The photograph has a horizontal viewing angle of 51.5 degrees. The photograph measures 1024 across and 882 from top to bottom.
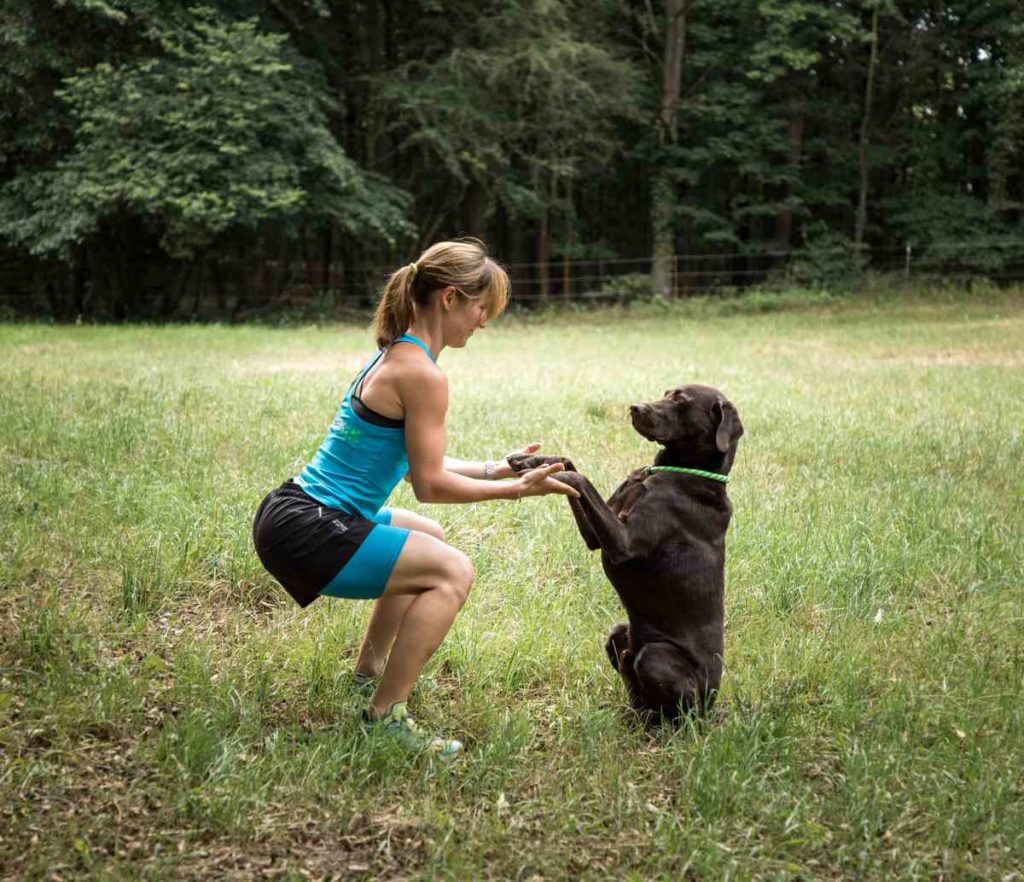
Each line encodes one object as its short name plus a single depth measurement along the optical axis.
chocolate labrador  3.64
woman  3.48
